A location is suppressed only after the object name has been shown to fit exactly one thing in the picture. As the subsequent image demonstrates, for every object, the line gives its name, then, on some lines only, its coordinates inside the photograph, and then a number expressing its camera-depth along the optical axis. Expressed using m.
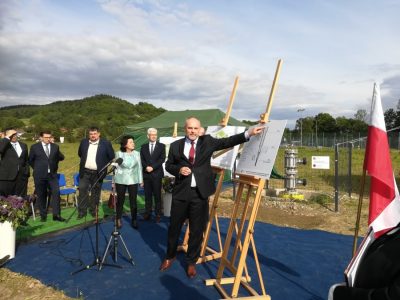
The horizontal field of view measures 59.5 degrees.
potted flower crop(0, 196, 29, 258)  4.39
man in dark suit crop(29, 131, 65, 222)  6.06
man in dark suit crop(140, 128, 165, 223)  6.48
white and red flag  2.14
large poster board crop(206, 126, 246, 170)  4.31
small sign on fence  8.29
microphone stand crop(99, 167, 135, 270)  4.11
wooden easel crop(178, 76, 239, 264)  4.21
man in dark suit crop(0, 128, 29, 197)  5.50
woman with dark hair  5.73
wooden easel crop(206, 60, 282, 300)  3.25
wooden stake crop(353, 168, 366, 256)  2.38
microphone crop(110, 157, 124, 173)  4.09
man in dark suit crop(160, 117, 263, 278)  3.85
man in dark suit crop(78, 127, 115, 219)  6.13
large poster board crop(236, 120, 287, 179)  3.18
